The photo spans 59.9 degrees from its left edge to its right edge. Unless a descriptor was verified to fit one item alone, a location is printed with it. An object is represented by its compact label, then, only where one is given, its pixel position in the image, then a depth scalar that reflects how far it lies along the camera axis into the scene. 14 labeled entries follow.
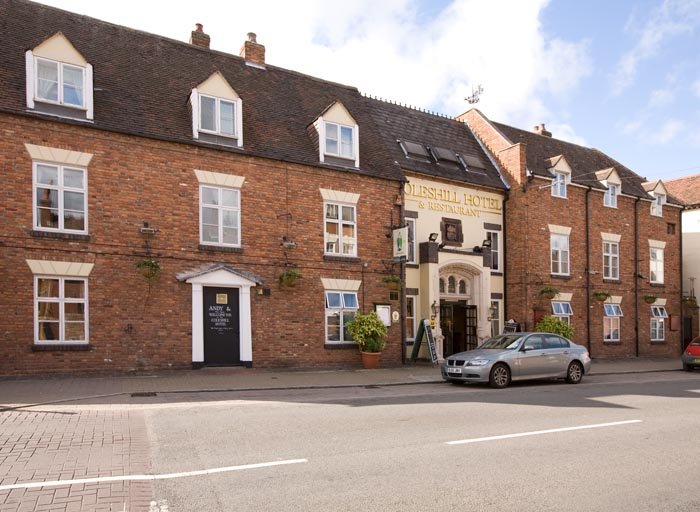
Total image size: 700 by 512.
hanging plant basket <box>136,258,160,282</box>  15.99
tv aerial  29.20
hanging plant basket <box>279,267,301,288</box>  18.27
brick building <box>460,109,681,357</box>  25.03
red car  23.41
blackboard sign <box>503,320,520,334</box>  23.32
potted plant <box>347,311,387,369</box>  19.19
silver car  15.49
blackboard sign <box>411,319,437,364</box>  20.94
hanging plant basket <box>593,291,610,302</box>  26.80
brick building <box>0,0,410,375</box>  15.24
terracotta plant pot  19.53
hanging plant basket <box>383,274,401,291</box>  20.54
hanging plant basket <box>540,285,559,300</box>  24.84
